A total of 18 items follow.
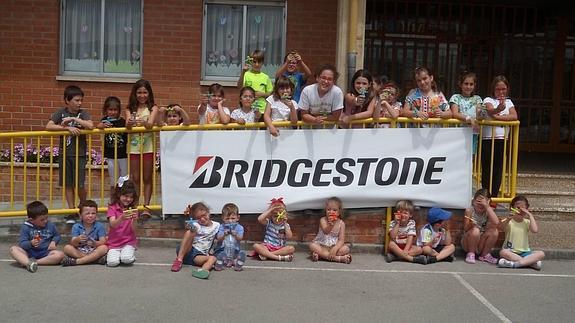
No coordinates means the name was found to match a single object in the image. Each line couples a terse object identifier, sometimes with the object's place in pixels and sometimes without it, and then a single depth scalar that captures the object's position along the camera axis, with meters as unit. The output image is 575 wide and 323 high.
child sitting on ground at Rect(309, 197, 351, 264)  7.01
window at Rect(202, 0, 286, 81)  10.36
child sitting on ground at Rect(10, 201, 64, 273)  6.46
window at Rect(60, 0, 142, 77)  10.33
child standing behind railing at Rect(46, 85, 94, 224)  7.26
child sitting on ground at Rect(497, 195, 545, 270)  6.98
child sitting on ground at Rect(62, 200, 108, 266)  6.57
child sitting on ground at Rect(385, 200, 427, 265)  7.07
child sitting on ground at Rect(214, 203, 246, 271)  6.63
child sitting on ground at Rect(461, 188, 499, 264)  7.11
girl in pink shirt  6.61
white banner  7.24
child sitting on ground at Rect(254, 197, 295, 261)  7.00
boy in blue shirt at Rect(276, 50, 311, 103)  7.90
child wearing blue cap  7.11
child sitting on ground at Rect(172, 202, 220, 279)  6.56
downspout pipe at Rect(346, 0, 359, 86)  9.44
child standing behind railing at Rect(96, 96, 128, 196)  7.41
